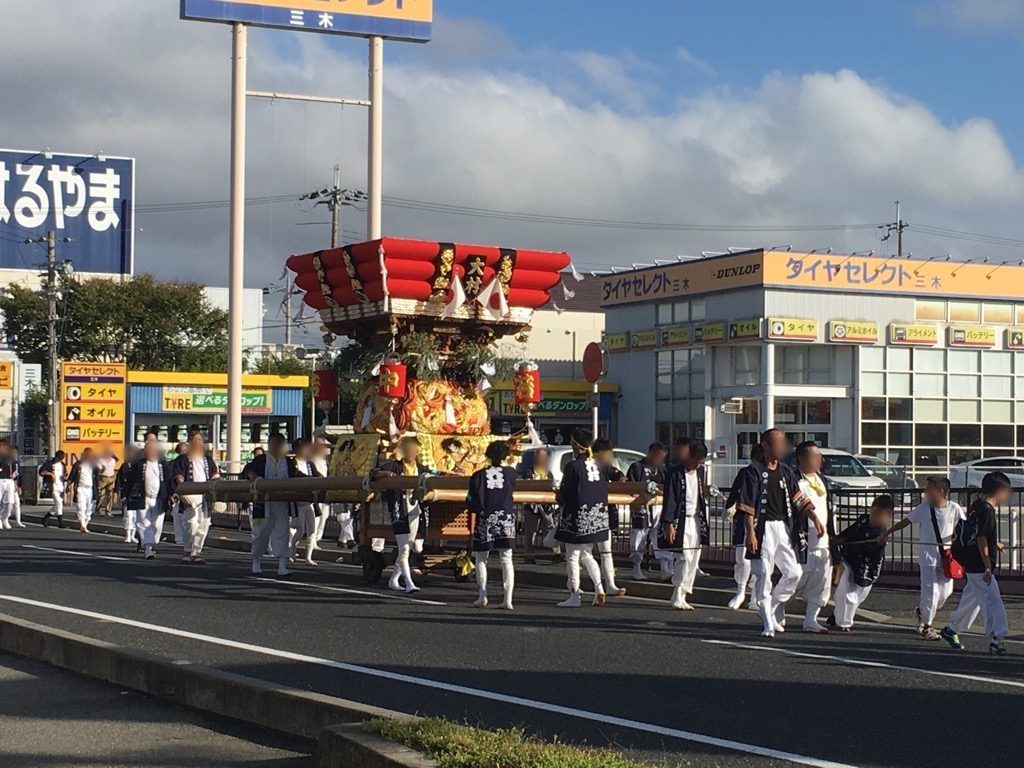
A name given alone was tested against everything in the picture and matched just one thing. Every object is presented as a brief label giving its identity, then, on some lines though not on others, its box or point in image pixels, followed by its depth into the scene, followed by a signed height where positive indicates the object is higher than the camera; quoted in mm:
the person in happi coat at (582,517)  14289 -976
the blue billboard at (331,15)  28250 +8551
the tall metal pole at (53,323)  44969 +3222
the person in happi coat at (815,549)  12594 -1138
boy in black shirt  11305 -1135
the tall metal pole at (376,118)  28594 +6455
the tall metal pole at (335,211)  58469 +9083
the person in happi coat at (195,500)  20141 -1180
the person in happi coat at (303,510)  18750 -1329
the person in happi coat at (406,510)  15391 -998
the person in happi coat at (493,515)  14227 -955
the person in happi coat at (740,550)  12602 -1250
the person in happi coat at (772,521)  12250 -856
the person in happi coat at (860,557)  12578 -1211
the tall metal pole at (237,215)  28391 +4313
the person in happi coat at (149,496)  21250 -1183
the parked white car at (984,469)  30016 -963
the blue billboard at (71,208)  71125 +11129
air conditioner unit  34844 +478
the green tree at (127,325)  55156 +3942
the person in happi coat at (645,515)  17938 -1215
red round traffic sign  19016 +862
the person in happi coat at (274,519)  18125 -1298
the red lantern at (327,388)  17750 +445
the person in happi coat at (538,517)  19781 -1362
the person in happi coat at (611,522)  15125 -1255
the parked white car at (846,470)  29234 -947
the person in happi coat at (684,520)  14656 -1028
